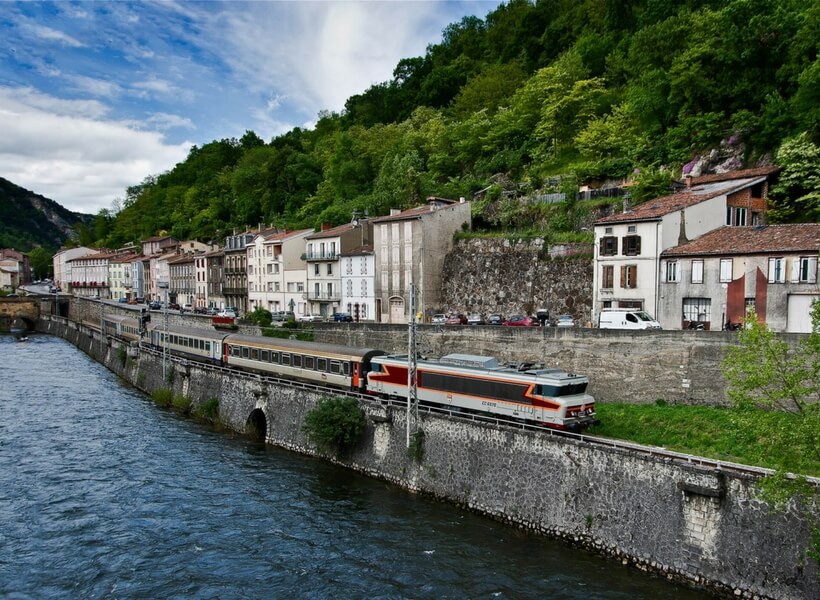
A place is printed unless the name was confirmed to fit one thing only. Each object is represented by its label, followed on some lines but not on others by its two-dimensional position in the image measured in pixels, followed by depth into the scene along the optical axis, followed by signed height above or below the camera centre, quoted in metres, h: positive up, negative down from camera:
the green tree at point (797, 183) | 33.72 +5.15
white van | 30.20 -2.63
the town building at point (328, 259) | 54.44 +1.37
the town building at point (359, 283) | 50.78 -0.94
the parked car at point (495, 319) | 39.78 -3.34
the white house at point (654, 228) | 32.31 +2.45
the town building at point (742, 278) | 27.03 -0.43
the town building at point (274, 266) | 61.19 +0.79
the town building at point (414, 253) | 47.22 +1.65
